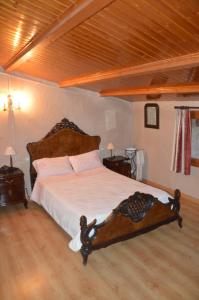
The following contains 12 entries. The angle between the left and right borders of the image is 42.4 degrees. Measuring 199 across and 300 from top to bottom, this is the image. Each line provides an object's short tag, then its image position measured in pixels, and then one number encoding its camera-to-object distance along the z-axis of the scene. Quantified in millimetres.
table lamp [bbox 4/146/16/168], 4562
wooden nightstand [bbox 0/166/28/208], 4489
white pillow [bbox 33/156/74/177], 4777
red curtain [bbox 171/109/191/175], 4754
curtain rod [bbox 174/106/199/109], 4625
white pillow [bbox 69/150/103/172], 5109
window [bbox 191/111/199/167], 4773
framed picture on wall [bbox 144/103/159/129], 5527
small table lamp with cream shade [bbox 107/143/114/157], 5652
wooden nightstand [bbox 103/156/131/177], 5629
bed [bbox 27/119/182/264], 3143
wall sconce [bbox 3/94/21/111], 4734
